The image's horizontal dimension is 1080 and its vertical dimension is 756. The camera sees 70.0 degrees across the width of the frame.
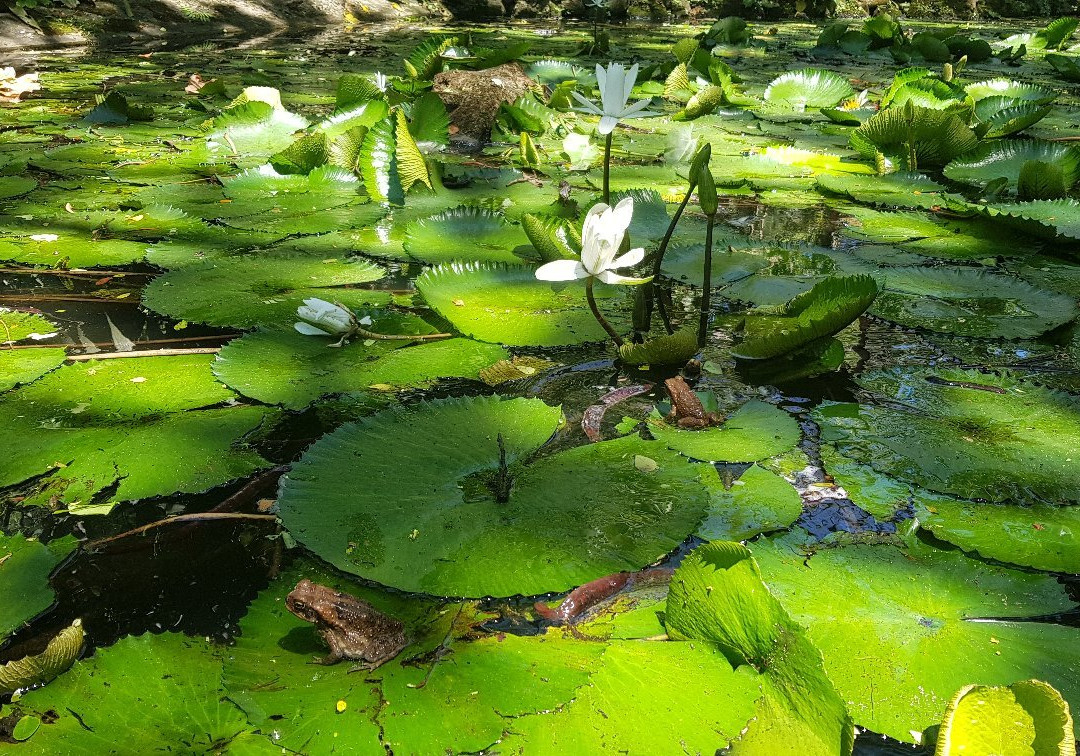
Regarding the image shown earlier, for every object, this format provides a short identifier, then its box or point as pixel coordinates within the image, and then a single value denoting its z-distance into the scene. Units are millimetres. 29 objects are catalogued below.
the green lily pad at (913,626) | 709
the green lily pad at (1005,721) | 526
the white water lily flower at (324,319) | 1370
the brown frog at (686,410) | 1136
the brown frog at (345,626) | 732
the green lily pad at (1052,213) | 1841
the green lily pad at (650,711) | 647
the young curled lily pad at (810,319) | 1157
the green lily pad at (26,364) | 1239
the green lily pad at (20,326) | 1410
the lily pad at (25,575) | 792
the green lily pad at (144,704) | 651
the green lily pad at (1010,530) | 863
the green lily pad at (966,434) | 1004
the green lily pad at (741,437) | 1062
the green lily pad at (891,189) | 2250
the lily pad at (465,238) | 1779
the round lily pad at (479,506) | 846
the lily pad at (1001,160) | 2373
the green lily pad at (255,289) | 1505
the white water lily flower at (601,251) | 1081
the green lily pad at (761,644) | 637
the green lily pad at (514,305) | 1398
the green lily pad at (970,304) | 1432
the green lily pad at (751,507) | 925
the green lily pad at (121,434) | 996
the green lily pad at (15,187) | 2248
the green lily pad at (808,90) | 3637
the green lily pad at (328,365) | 1231
